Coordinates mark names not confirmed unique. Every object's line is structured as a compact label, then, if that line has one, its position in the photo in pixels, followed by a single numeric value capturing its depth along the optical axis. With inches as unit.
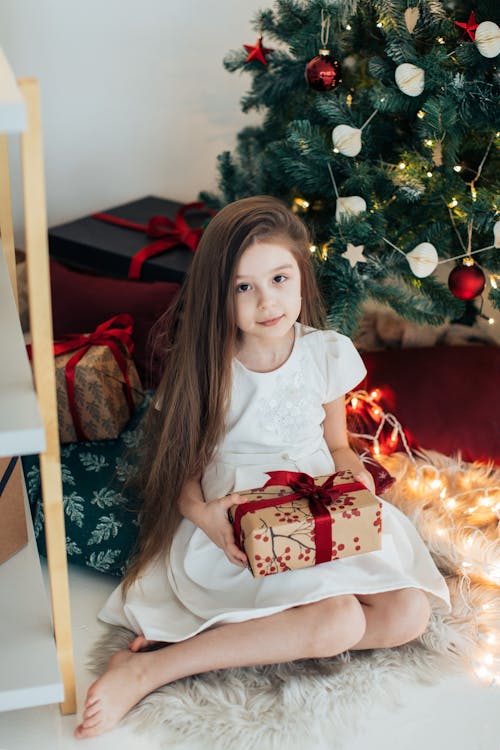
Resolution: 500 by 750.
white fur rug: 43.3
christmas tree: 53.4
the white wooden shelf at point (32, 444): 31.7
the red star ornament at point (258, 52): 59.9
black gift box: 70.7
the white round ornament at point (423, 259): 54.9
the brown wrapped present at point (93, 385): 57.6
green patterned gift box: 52.9
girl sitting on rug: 45.5
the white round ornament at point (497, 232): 53.0
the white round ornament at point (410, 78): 52.5
